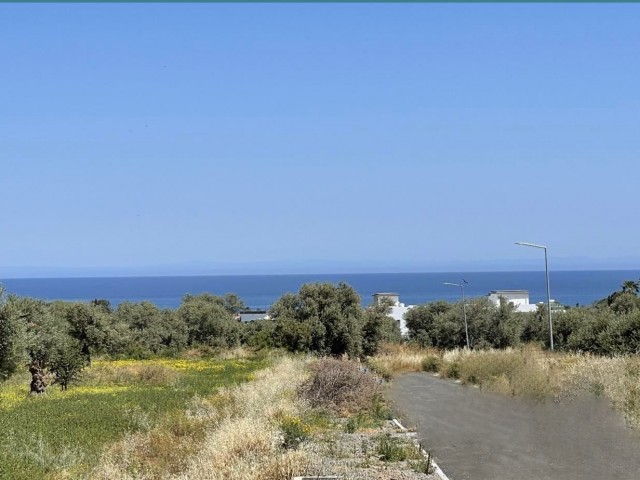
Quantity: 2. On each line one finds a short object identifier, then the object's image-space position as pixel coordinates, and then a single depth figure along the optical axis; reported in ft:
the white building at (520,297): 344.88
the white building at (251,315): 469.16
